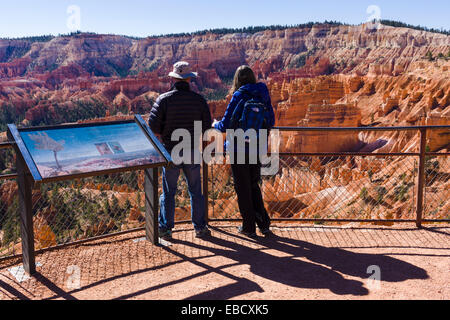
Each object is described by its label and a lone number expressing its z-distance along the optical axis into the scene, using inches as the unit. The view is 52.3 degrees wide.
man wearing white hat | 172.7
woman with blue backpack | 167.0
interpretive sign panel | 142.5
